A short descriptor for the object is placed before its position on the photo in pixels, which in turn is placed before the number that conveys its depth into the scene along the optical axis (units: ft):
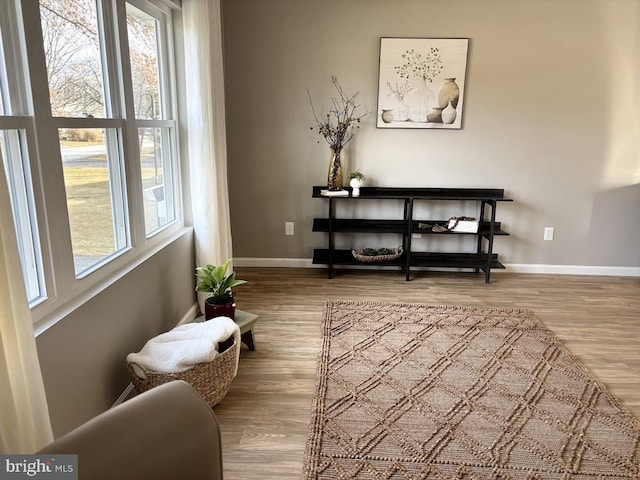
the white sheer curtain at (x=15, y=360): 3.83
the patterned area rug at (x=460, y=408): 6.21
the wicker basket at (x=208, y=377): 6.59
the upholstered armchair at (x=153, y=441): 3.18
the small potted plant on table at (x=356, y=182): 13.21
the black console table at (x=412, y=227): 13.11
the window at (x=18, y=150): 4.91
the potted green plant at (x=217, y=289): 8.70
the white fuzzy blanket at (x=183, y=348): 6.64
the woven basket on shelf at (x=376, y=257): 13.44
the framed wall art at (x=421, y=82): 13.05
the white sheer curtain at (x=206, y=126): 9.60
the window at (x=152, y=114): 8.47
